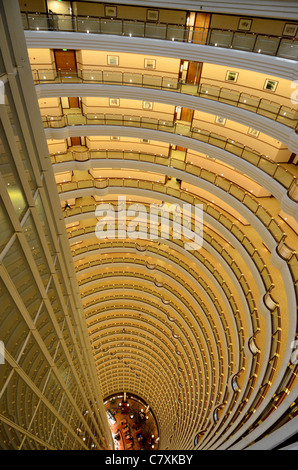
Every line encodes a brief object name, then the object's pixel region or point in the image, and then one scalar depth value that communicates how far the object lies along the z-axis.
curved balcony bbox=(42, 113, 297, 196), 13.46
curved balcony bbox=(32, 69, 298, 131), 13.41
